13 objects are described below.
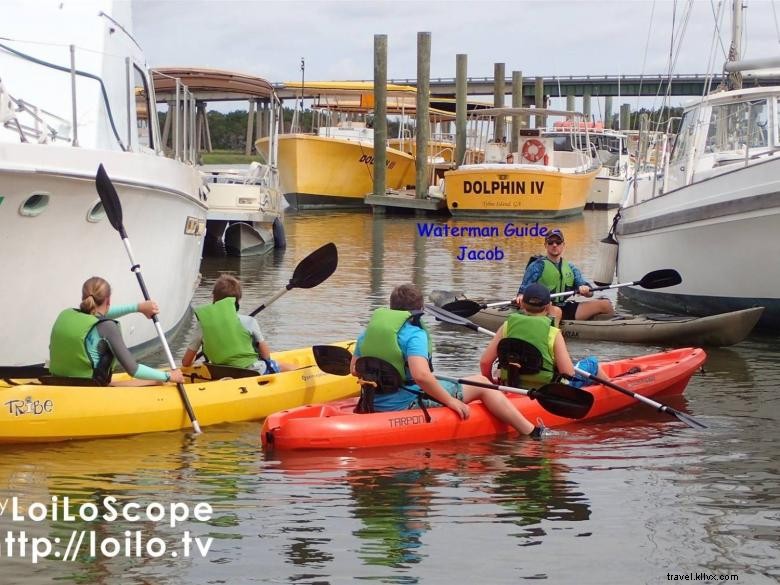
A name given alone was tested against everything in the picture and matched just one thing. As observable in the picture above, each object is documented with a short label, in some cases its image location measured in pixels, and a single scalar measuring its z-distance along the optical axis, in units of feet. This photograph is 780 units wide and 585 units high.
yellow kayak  27.27
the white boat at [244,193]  64.23
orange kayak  27.27
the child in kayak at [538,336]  30.14
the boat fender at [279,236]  80.74
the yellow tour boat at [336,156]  125.59
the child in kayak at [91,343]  27.81
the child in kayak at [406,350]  27.53
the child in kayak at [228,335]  30.81
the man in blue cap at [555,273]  42.16
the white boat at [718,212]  42.65
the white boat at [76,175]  30.71
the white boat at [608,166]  144.97
